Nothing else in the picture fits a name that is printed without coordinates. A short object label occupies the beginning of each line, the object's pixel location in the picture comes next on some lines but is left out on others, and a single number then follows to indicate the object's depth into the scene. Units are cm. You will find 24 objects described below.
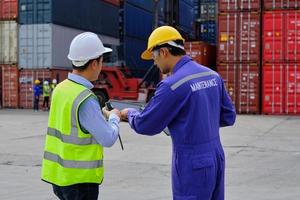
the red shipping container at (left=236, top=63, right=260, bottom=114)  2475
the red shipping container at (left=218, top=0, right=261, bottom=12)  2455
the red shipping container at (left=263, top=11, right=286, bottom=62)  2403
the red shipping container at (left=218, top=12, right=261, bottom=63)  2466
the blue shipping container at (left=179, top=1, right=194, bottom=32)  4967
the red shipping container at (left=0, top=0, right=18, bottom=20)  2934
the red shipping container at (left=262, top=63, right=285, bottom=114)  2417
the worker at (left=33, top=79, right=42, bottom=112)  2714
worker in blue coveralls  342
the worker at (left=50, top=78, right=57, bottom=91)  2754
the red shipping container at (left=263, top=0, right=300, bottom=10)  2386
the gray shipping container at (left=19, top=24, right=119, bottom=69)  2869
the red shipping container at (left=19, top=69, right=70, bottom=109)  2875
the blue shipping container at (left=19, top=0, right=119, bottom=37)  2888
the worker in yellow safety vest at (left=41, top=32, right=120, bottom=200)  337
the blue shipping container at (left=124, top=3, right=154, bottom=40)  3907
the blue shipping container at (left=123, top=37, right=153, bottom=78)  3872
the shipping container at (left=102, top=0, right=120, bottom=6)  3643
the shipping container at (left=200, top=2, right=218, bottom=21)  4433
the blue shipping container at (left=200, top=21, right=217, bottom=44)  4317
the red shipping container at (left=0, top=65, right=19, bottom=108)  2928
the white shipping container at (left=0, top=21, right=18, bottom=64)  2934
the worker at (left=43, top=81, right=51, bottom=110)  2673
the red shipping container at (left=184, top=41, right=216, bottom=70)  2530
